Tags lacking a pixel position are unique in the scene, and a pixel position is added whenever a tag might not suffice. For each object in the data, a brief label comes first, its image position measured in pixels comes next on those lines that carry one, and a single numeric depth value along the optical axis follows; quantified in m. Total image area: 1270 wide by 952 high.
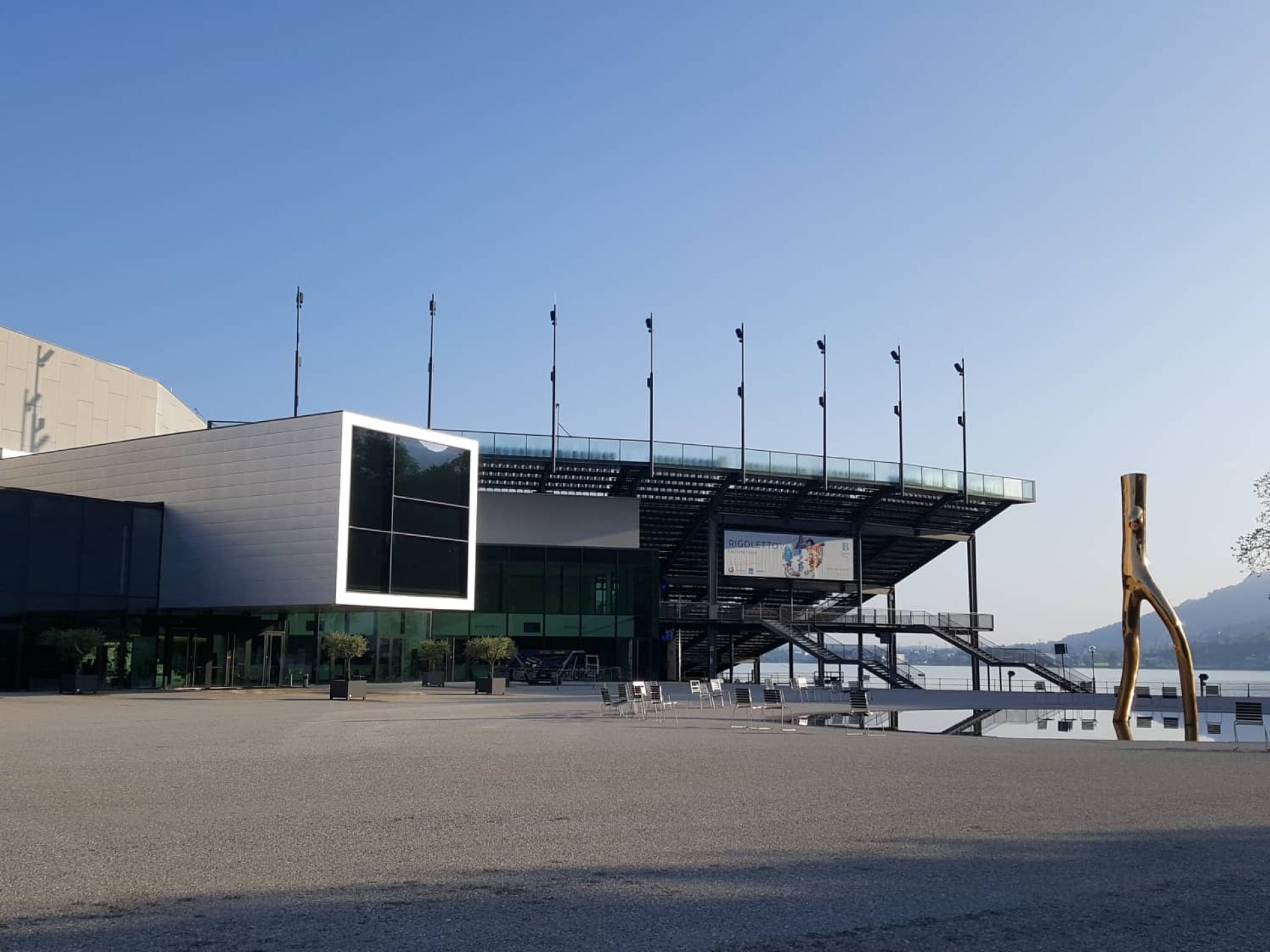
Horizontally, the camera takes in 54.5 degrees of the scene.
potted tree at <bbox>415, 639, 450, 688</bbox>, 46.75
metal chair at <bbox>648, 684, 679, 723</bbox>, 29.48
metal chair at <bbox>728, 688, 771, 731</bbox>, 26.08
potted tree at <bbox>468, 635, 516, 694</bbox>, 45.56
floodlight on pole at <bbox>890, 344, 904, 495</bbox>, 62.74
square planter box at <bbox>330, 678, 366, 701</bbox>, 36.25
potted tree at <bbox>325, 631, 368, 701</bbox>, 42.94
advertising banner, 62.12
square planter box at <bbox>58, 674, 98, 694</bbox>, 37.31
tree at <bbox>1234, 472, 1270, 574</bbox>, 47.66
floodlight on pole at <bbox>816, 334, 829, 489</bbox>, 58.44
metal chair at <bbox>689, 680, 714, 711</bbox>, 34.53
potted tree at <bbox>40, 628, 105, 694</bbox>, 37.25
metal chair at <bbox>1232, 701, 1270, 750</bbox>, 23.20
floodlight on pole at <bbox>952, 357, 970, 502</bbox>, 61.69
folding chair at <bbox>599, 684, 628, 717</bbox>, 29.17
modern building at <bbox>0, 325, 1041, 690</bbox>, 39.28
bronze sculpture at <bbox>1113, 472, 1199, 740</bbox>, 26.78
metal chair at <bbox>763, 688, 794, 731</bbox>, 28.01
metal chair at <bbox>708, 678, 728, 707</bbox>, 34.45
